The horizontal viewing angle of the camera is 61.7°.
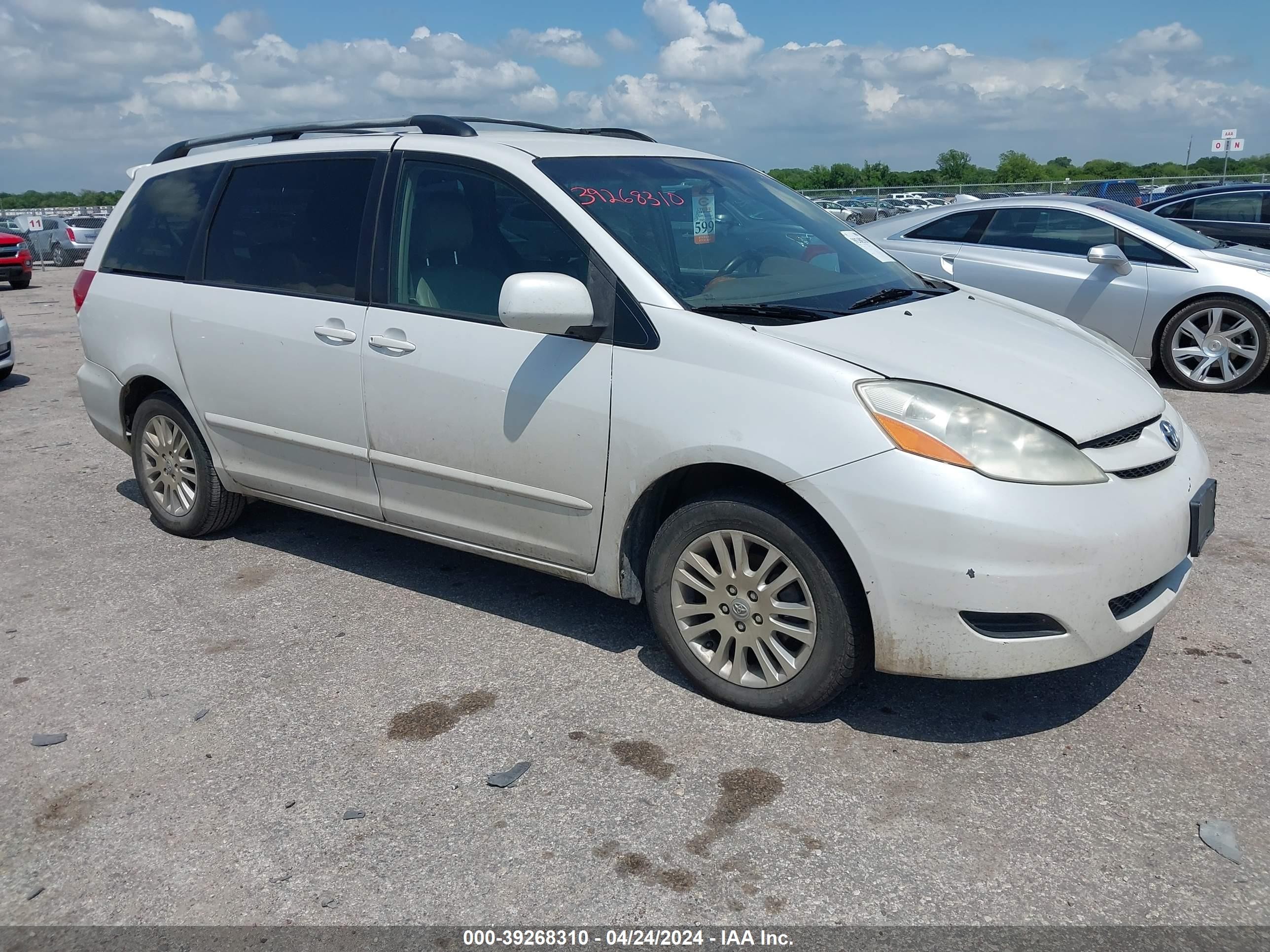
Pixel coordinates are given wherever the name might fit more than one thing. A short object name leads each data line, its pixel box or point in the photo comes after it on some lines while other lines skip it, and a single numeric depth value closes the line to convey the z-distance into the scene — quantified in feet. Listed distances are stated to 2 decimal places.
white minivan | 10.02
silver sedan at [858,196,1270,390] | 27.12
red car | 67.97
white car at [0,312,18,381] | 32.86
